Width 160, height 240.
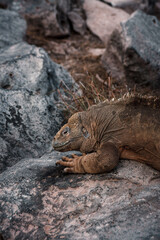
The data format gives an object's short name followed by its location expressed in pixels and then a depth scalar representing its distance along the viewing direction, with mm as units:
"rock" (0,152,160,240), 5570
